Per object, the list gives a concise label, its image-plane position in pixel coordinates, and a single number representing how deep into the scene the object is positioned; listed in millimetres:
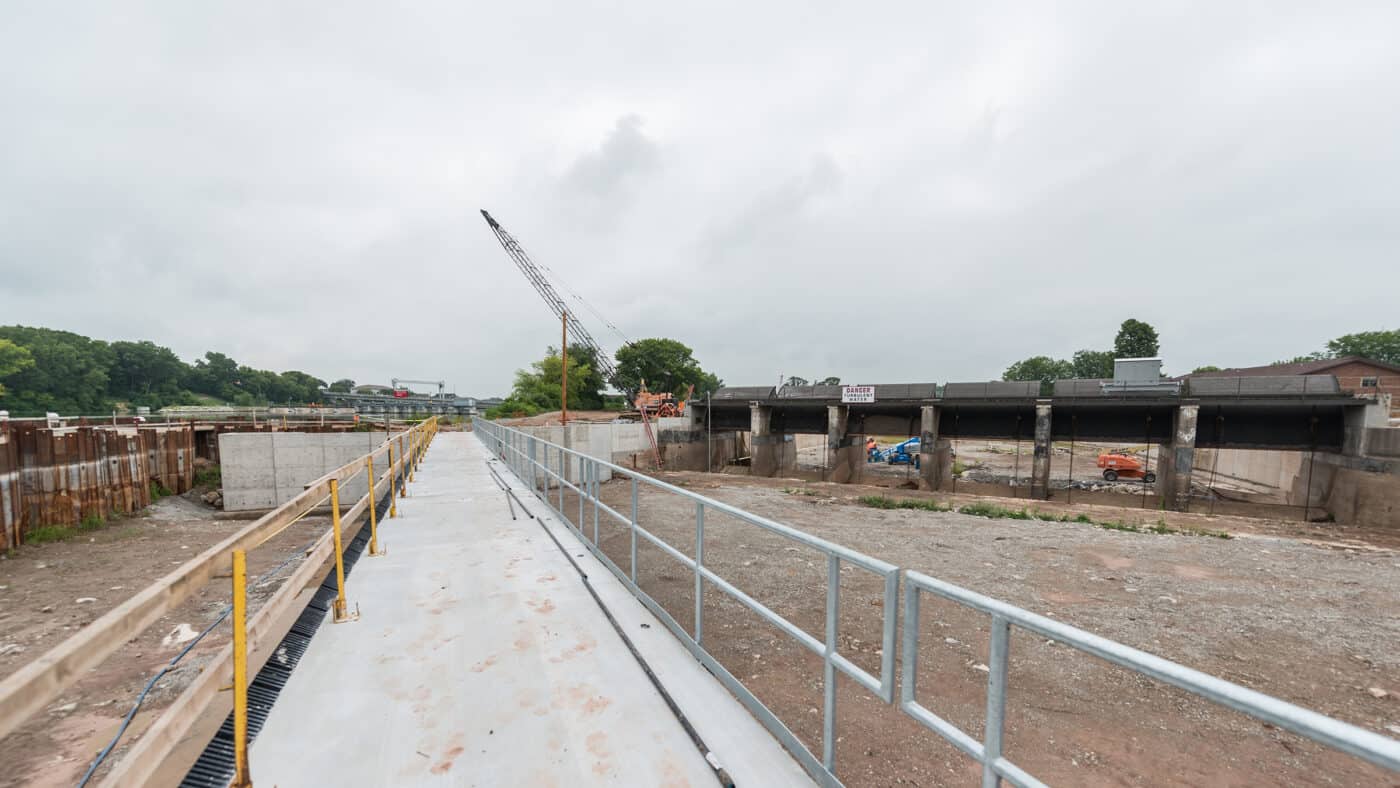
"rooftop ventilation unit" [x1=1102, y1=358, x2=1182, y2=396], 20938
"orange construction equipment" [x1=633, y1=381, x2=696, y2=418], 33000
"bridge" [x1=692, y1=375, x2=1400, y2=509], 19469
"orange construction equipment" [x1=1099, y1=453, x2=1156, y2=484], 29000
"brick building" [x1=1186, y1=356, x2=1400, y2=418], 29219
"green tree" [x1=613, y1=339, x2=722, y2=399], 62094
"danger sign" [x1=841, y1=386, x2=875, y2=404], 26547
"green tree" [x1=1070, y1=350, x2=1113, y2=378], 88500
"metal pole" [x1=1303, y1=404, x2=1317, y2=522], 19516
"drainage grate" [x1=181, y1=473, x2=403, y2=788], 2108
